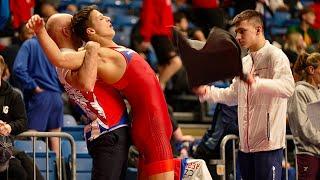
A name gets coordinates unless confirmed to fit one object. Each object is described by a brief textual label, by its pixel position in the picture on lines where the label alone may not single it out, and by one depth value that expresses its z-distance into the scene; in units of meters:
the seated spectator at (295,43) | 20.37
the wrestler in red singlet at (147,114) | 10.60
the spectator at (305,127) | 13.44
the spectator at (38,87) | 16.77
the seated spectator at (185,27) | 20.67
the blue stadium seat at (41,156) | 14.73
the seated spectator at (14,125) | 12.93
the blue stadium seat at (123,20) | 23.50
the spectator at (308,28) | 23.04
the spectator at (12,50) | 18.23
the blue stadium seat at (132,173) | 15.01
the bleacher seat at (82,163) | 15.24
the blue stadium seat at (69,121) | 17.95
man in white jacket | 11.95
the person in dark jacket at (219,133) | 14.38
